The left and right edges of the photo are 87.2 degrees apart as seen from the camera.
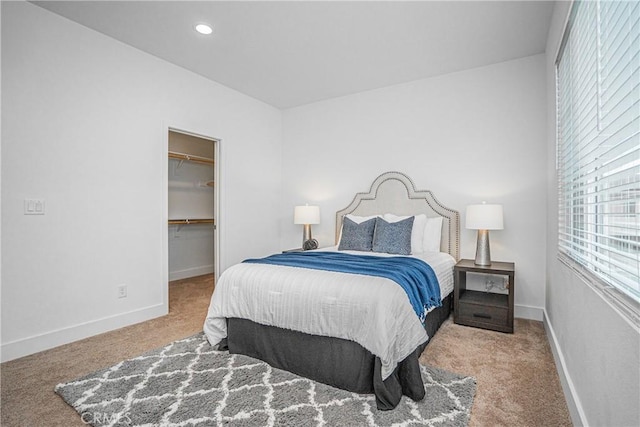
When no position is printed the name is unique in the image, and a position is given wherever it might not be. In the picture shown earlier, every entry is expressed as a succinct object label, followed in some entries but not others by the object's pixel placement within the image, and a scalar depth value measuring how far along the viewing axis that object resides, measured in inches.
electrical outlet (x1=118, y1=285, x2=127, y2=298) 126.6
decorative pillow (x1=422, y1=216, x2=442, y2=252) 145.2
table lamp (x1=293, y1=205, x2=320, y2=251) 180.4
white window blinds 42.9
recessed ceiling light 116.4
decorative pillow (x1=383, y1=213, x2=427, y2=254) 145.0
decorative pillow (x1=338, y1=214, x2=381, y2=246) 159.6
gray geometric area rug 68.3
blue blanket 89.1
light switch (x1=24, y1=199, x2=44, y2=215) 102.4
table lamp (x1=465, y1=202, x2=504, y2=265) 127.1
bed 74.6
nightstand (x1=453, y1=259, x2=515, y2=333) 118.3
